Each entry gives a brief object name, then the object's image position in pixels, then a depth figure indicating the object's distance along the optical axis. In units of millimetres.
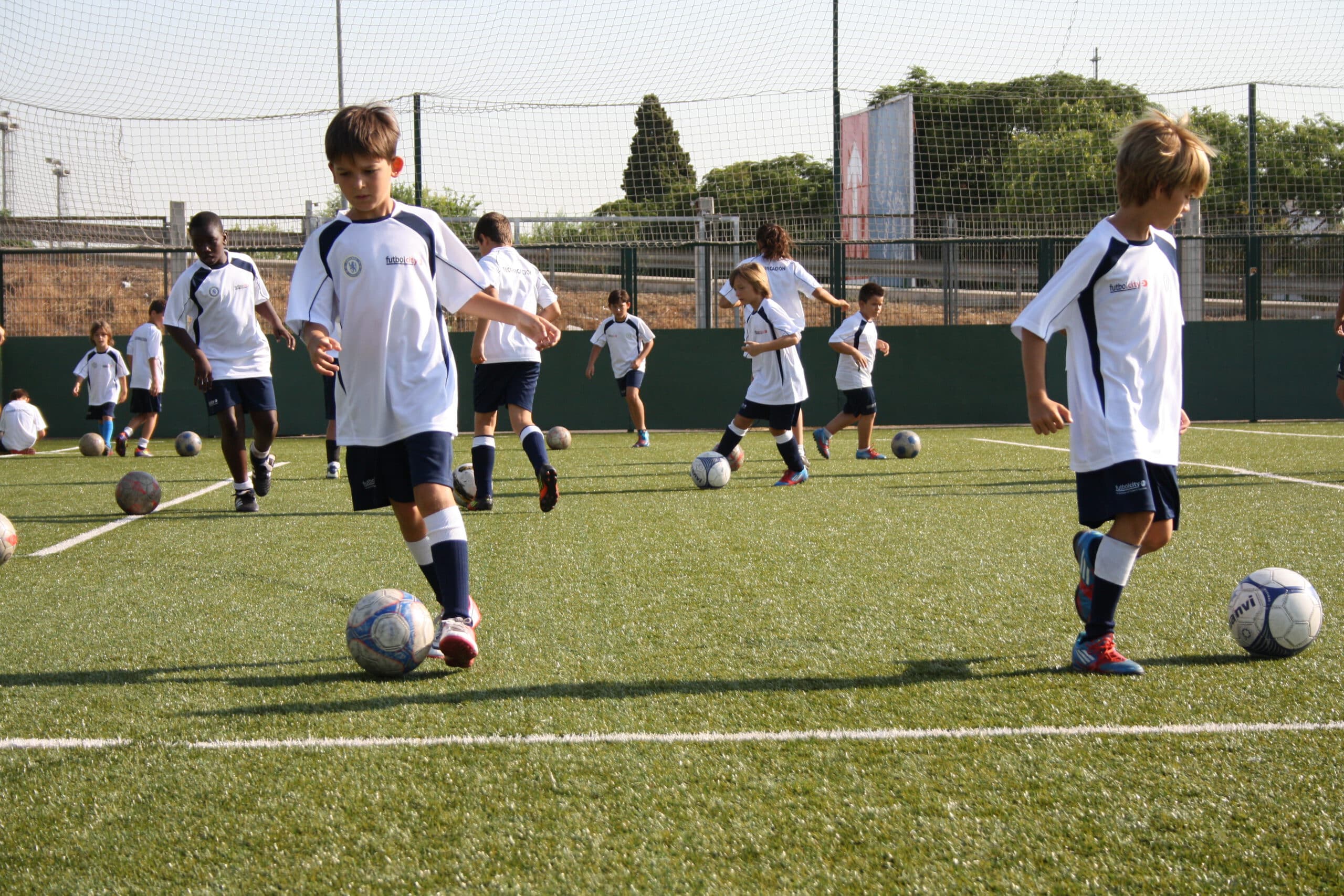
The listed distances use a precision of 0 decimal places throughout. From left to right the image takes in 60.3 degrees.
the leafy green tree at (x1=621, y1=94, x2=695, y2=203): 18031
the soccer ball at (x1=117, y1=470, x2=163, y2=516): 8117
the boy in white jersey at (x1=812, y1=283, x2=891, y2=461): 11734
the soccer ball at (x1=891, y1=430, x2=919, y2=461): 12094
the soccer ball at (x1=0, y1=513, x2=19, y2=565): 5824
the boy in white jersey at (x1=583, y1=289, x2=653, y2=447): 15320
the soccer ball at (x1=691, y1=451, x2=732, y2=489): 9453
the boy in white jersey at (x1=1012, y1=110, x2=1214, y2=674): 3637
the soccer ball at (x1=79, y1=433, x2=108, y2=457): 14523
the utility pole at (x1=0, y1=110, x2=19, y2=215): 16709
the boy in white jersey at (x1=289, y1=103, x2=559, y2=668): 3896
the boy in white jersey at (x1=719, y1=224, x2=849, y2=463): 10125
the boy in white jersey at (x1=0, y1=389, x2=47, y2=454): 14859
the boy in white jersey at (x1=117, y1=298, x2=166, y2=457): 14047
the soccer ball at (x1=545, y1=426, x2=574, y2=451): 14305
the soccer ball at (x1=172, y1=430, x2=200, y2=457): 14273
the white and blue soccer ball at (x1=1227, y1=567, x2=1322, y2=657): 3742
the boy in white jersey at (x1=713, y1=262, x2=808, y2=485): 9242
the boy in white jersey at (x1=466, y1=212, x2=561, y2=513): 8094
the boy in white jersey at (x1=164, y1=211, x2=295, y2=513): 8164
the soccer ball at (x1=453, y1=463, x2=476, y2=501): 8336
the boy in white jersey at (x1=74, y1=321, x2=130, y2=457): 15188
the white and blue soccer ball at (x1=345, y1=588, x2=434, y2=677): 3689
